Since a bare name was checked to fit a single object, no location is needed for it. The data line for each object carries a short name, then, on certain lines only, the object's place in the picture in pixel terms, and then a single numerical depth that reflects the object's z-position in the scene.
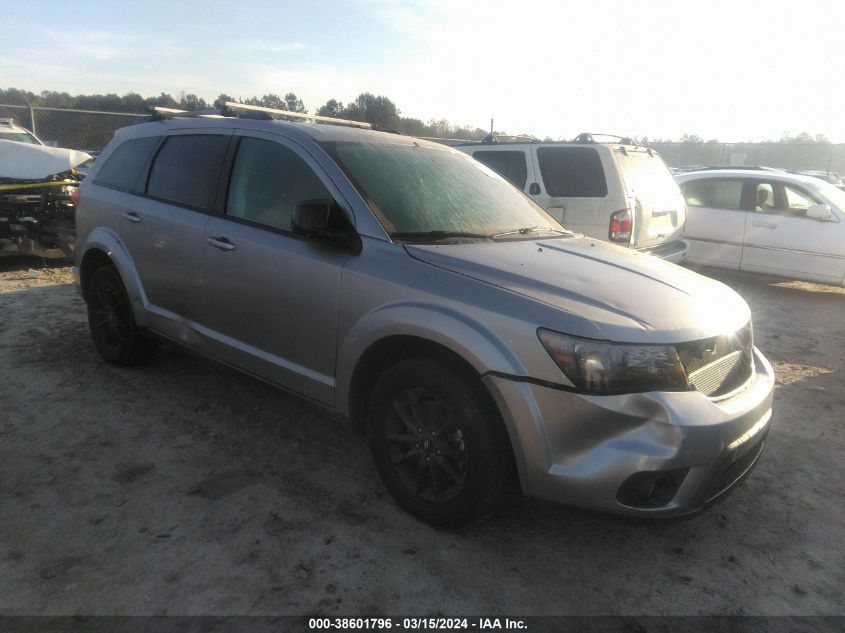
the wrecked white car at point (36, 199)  7.68
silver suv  2.36
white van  6.77
